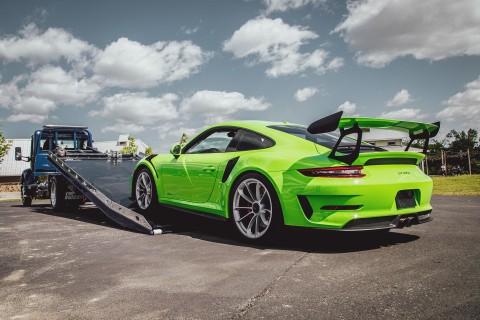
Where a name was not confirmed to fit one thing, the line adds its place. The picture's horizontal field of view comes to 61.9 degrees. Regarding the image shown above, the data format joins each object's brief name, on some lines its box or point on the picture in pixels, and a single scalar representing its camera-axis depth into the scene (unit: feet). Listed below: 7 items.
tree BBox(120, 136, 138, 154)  147.13
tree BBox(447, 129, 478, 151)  215.88
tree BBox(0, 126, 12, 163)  149.22
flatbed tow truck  19.88
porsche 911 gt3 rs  12.34
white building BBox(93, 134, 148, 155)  200.13
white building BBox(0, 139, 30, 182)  167.22
